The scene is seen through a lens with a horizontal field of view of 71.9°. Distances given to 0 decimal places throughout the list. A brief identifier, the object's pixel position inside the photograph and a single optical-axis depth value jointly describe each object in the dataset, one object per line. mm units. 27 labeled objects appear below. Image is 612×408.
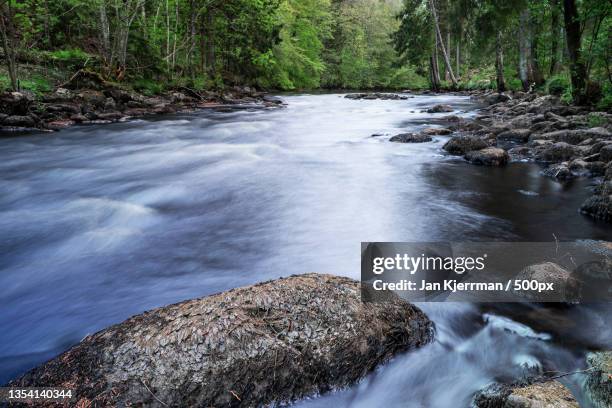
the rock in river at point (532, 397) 1929
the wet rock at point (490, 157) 7594
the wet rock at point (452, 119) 13569
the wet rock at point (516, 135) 9711
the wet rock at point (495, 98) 19188
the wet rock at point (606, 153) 6605
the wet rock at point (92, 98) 14578
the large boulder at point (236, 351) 2020
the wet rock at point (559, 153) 7461
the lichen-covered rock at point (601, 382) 2148
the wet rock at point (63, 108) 13039
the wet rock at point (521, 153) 7992
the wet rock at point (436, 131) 11023
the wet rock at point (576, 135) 7862
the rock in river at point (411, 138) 10359
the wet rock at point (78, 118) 12752
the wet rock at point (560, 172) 6570
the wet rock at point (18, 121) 11391
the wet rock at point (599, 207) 4793
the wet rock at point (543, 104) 12787
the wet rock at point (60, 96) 13656
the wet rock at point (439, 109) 17250
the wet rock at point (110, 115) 13479
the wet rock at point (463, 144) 8447
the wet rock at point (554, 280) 3174
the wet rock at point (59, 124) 11828
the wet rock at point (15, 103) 11484
